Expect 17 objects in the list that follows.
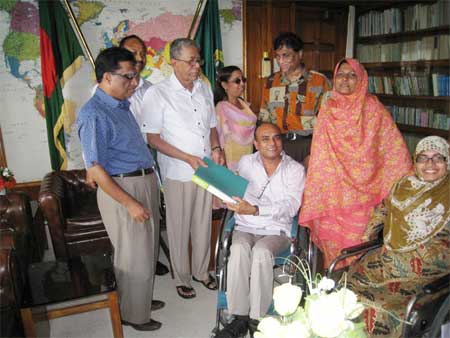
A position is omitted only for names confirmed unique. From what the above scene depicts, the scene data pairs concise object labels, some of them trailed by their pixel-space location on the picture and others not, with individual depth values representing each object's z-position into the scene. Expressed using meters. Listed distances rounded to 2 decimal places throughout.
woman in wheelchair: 1.75
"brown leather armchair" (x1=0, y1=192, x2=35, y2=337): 1.82
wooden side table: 1.84
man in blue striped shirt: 1.82
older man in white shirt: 2.31
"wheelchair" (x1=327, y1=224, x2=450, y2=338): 1.46
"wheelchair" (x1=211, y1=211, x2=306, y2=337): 2.04
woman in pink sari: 3.05
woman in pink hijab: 2.18
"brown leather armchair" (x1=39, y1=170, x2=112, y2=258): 2.79
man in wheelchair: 1.99
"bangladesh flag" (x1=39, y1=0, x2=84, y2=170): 3.50
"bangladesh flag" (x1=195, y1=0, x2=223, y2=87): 3.98
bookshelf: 4.32
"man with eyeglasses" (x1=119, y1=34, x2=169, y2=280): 2.82
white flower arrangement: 0.85
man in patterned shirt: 2.59
